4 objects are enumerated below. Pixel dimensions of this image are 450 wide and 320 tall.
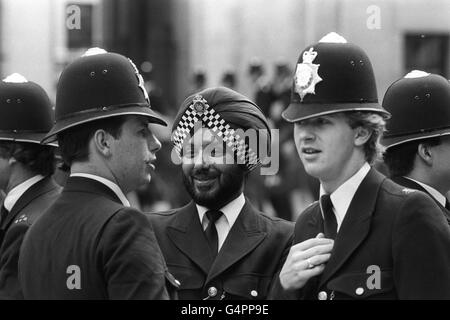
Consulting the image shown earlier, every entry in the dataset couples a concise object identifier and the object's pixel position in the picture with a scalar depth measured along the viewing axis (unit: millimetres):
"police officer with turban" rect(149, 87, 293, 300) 9344
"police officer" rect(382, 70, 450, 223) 9195
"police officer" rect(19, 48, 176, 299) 7336
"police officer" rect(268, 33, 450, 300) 7535
